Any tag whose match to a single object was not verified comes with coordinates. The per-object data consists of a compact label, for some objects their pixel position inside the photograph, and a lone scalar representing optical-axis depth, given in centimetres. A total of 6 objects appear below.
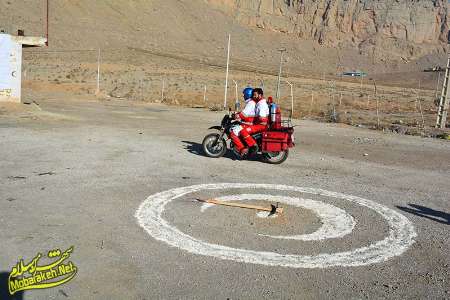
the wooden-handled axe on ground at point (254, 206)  675
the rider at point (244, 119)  1050
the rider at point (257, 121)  1049
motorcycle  1041
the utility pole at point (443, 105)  1936
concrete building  1875
